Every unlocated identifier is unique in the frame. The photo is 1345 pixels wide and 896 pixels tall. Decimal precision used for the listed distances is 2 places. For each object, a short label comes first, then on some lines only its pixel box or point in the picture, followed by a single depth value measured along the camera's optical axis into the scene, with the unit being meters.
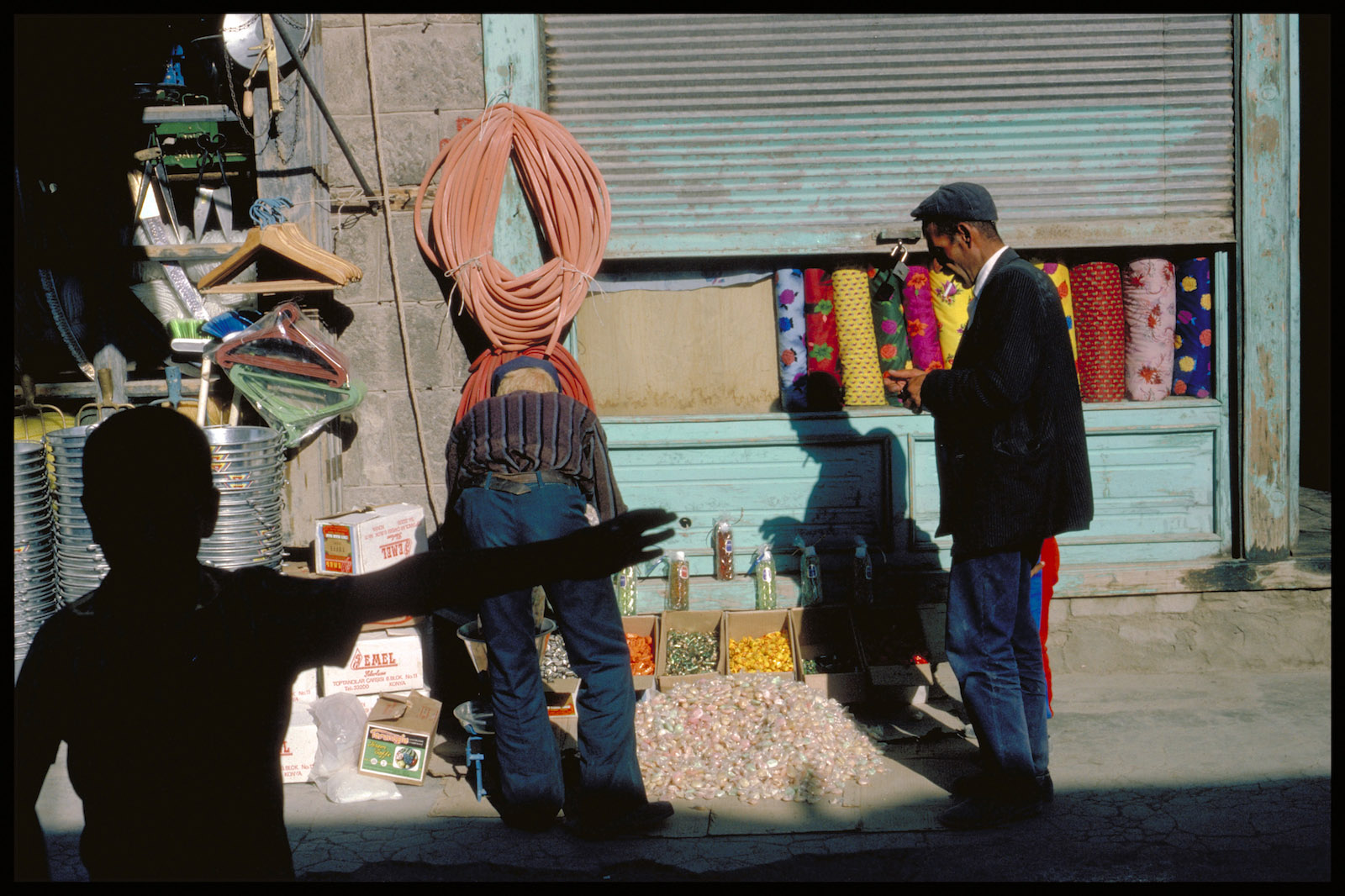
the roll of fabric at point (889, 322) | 5.76
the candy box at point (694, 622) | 5.41
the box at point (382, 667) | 4.95
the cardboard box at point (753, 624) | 5.35
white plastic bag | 4.47
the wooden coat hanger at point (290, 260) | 5.16
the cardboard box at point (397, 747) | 4.55
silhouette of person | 1.57
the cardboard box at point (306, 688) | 4.89
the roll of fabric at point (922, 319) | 5.74
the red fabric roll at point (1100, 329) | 5.71
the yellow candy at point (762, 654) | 5.19
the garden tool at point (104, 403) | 5.76
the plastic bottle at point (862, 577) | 5.50
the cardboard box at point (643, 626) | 5.42
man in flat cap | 3.78
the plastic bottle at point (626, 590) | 5.60
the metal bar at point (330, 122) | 4.43
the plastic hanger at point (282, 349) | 5.23
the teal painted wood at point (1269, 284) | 5.55
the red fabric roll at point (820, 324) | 5.74
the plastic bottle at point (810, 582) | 5.55
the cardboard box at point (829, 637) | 5.21
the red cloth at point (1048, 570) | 4.72
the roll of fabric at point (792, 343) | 5.77
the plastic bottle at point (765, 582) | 5.56
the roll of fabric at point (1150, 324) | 5.71
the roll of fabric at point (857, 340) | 5.71
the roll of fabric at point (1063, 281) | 5.69
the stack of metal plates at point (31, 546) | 4.95
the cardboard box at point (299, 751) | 4.62
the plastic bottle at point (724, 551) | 5.63
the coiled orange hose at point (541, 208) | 5.37
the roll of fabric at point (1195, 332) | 5.75
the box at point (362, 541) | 4.96
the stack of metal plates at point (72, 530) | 4.96
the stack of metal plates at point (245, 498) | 4.94
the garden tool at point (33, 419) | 5.69
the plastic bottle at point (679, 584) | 5.61
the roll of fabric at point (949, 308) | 5.67
